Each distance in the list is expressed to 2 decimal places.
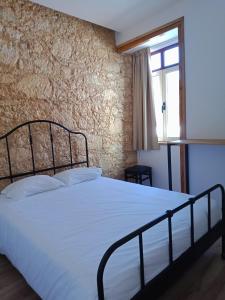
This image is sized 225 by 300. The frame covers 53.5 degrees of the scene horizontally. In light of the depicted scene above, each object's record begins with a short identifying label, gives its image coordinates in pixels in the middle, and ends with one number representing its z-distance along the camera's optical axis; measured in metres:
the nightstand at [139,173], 3.63
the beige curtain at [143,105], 3.61
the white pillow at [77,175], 2.71
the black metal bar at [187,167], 3.01
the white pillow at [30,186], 2.27
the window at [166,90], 3.48
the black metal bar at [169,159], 2.78
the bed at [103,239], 1.16
